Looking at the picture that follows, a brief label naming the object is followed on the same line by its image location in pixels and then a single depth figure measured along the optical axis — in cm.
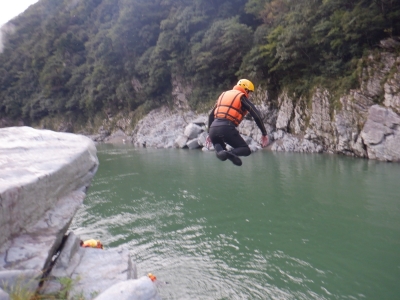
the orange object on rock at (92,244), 584
